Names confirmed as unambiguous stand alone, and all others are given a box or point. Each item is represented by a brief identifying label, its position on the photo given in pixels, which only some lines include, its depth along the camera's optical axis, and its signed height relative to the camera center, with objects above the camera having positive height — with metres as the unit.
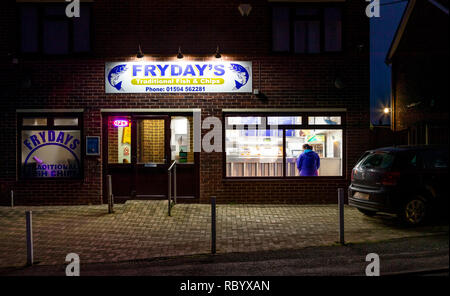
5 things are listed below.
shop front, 12.00 +1.47
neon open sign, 12.27 +0.85
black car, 8.68 -0.72
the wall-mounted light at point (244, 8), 11.68 +4.07
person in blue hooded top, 12.17 -0.34
